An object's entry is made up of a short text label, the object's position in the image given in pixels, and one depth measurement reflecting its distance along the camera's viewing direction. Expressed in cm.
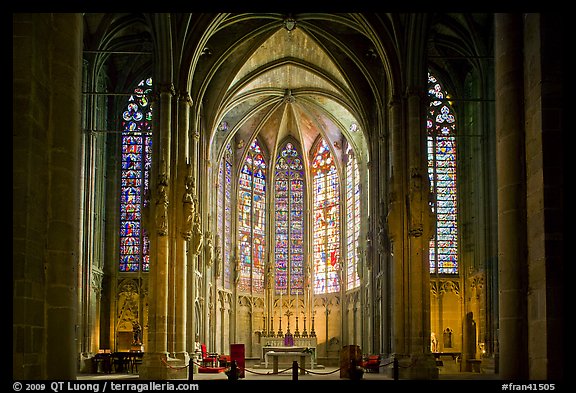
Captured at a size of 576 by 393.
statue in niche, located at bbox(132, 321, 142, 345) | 3450
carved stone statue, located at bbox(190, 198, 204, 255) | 3300
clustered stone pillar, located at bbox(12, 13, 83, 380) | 1368
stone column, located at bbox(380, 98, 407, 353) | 2959
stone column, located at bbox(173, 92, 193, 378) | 2944
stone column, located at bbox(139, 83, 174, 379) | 2822
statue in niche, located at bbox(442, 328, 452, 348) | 3558
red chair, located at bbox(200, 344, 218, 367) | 3347
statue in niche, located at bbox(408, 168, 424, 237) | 2847
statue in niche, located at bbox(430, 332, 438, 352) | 3518
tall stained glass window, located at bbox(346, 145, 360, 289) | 4644
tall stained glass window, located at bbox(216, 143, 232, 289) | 4606
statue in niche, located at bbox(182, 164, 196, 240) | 2940
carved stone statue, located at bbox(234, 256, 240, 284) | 4675
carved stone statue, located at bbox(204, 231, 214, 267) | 3997
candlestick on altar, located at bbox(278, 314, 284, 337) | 4675
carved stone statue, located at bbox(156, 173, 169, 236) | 2820
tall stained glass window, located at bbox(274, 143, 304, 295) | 4903
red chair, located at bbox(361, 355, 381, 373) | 3263
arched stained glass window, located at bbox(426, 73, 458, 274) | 3669
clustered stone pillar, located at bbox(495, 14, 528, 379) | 1545
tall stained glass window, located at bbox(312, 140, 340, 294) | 4856
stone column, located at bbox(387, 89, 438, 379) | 2853
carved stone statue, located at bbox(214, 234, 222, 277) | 4366
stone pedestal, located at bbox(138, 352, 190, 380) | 2750
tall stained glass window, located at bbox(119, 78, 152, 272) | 3756
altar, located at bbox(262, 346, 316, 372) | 3672
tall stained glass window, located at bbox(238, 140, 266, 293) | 4822
